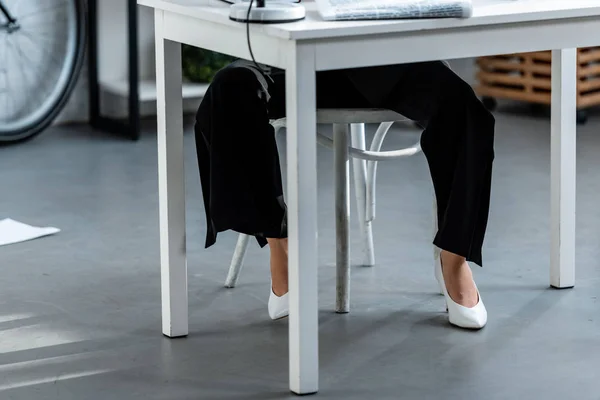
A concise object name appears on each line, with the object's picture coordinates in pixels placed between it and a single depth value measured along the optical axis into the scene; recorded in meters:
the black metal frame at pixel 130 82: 6.20
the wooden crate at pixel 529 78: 6.76
